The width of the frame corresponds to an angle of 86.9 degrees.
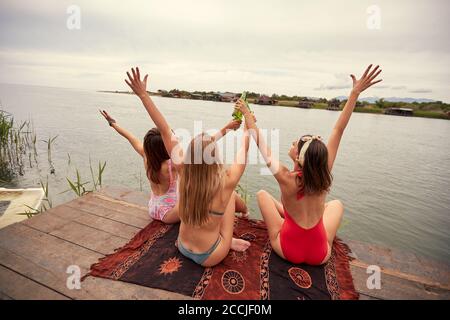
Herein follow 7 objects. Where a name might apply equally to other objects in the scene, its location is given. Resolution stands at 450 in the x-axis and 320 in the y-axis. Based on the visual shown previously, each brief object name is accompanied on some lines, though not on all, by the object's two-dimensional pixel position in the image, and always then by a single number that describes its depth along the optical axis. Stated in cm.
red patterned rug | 227
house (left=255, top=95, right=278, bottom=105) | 5842
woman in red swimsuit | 228
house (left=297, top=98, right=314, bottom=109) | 5922
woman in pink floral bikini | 295
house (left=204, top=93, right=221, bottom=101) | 7620
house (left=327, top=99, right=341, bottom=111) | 5412
